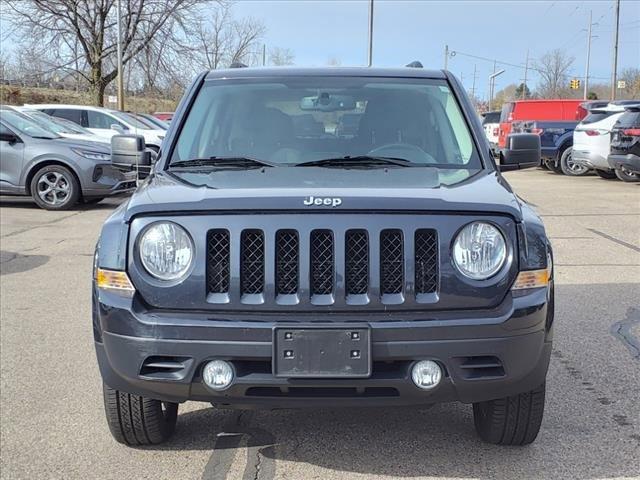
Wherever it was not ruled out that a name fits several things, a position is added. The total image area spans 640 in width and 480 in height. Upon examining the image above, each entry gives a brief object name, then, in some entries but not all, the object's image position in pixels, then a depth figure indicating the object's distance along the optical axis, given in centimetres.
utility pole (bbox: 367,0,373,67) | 3045
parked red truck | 2175
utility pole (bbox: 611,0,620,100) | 3881
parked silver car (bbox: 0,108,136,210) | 1162
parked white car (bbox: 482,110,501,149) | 2456
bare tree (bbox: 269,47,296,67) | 5524
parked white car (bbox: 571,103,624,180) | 1525
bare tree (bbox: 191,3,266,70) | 3438
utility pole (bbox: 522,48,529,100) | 7311
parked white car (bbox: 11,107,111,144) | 1256
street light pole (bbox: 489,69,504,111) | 7519
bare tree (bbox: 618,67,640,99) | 4641
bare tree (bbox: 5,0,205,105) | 3086
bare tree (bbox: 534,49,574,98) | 6756
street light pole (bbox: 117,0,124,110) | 2783
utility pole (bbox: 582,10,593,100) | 5403
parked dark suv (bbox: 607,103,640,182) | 1345
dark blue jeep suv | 273
